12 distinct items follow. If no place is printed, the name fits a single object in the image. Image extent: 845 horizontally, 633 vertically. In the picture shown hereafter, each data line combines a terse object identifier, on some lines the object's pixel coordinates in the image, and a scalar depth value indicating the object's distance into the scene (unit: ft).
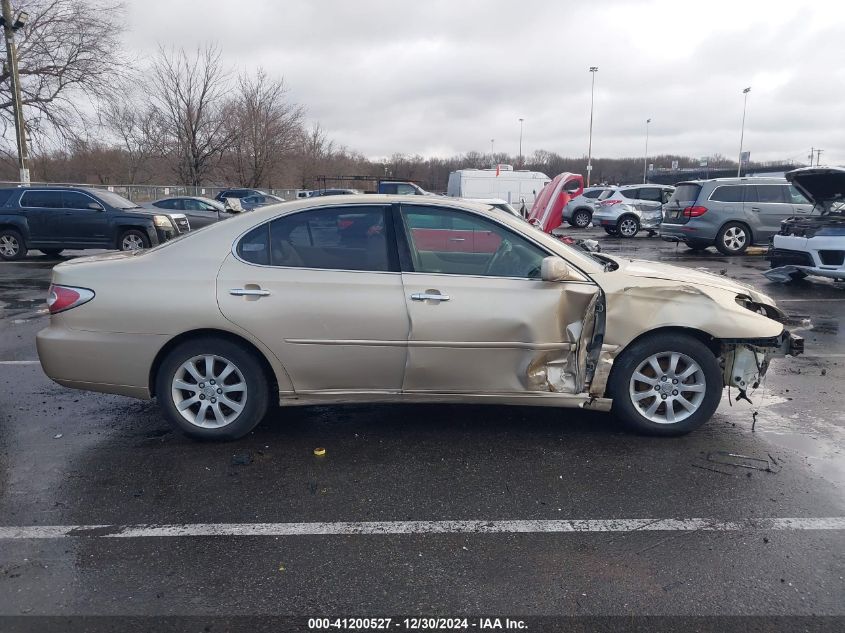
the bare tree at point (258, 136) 132.46
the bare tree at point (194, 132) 122.46
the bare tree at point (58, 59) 79.82
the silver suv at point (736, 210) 49.57
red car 34.86
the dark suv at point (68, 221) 47.09
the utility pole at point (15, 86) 66.69
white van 76.69
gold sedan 13.57
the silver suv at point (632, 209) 70.79
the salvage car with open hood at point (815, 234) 31.27
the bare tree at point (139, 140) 120.62
